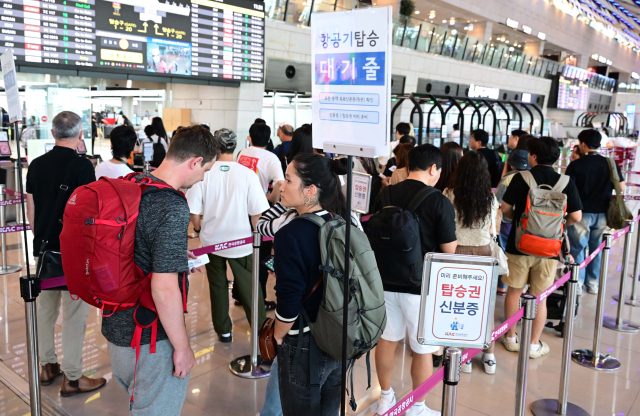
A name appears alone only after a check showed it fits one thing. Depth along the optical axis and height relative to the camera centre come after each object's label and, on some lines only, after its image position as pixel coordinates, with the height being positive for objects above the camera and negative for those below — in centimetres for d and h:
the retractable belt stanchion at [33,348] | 255 -118
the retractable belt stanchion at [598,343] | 416 -169
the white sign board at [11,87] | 310 +19
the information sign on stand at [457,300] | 185 -61
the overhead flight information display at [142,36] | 714 +136
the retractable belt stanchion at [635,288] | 570 -167
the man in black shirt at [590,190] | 530 -56
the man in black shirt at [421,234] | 300 -60
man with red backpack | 186 -62
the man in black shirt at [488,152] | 654 -24
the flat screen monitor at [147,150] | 782 -43
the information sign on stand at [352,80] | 177 +18
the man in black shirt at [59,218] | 333 -66
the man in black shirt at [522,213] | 405 -65
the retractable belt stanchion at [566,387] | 342 -166
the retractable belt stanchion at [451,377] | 183 -88
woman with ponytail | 204 -60
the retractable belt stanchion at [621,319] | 498 -178
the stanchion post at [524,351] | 269 -116
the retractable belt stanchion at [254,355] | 378 -173
